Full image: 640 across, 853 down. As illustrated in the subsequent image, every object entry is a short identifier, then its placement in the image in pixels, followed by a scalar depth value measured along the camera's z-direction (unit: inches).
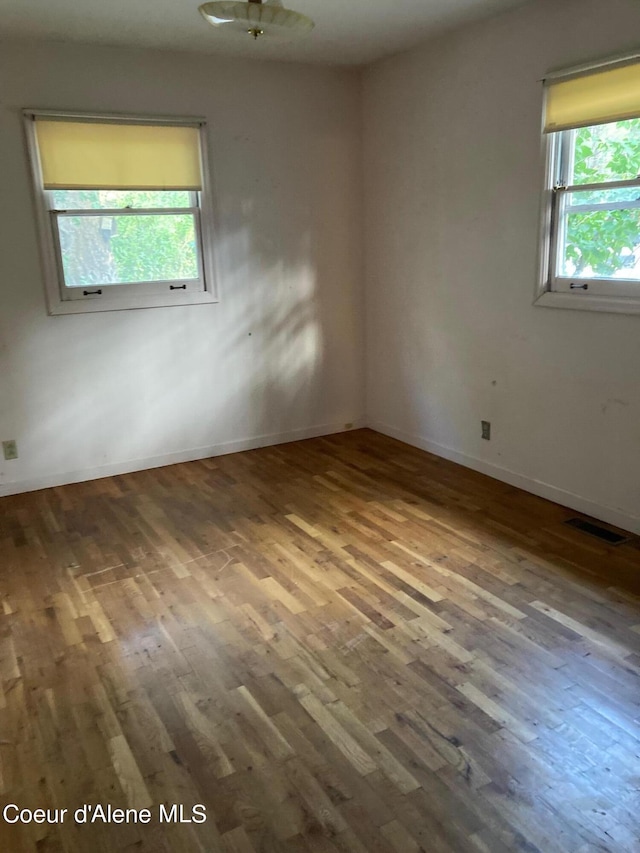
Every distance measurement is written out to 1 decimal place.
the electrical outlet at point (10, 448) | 163.5
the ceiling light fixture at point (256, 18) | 97.8
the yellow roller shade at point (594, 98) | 120.6
